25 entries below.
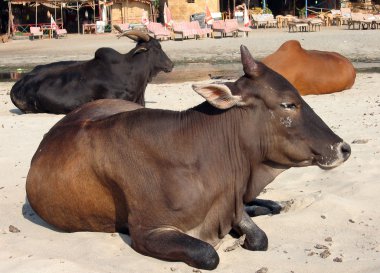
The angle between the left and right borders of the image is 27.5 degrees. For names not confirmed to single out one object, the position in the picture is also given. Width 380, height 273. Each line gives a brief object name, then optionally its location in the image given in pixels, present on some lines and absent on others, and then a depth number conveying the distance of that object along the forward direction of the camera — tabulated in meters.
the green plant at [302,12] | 52.09
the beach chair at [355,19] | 40.78
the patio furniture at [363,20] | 40.39
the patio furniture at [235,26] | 39.25
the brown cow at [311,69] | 13.21
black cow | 11.96
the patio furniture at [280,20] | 46.38
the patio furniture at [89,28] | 50.56
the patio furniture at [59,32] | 46.56
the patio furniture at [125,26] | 44.96
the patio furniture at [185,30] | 40.06
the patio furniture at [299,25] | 40.62
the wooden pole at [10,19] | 47.22
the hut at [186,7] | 54.25
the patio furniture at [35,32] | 46.53
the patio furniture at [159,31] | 39.50
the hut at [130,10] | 52.56
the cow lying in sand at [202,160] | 5.07
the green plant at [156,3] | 53.87
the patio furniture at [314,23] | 40.72
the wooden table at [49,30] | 47.53
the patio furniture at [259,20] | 47.06
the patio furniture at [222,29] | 39.88
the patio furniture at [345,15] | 43.60
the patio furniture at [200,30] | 40.28
